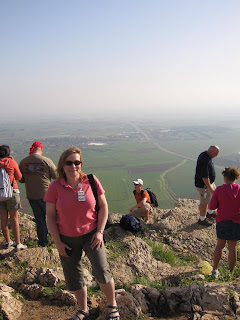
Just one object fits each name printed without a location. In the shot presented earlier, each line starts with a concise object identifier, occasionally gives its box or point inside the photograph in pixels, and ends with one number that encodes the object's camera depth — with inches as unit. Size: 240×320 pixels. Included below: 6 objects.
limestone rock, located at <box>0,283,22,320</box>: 109.9
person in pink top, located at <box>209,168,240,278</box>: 149.4
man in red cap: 177.8
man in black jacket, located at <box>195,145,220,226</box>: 223.5
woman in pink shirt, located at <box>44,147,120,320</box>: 101.3
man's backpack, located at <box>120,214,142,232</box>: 225.0
